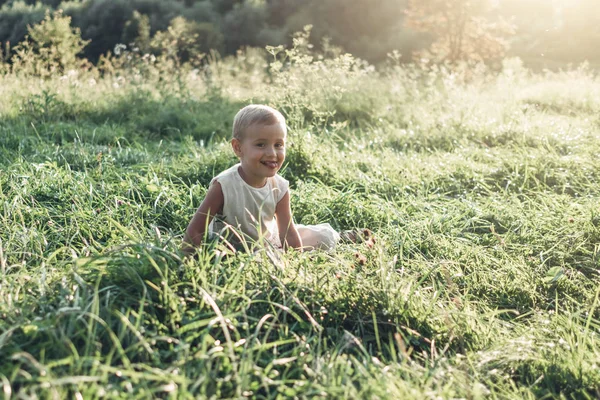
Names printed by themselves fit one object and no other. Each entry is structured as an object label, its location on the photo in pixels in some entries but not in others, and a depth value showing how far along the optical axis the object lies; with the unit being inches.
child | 115.5
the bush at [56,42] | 311.4
